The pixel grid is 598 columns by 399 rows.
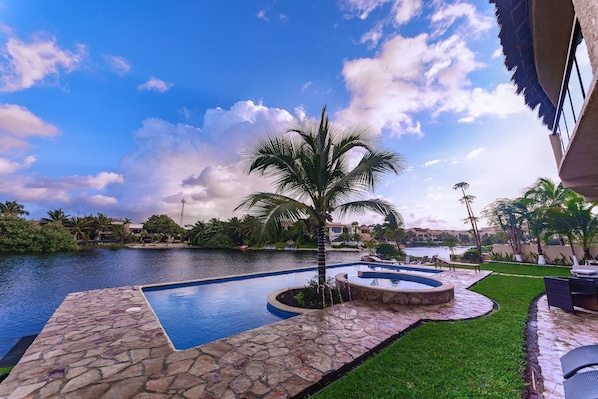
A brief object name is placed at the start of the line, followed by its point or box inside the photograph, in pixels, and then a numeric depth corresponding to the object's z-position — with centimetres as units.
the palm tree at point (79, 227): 4675
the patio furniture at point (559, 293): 554
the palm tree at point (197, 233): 5311
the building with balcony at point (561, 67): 226
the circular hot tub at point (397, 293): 671
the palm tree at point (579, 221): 1357
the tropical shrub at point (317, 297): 688
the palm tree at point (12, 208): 4056
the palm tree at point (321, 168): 680
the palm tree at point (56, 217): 4516
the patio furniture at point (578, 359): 227
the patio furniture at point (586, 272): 772
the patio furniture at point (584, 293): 545
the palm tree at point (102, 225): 5138
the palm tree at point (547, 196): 1557
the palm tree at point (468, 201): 2830
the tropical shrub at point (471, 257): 1925
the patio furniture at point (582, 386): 185
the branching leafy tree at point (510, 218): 1885
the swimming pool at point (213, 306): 552
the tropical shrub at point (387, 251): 2358
